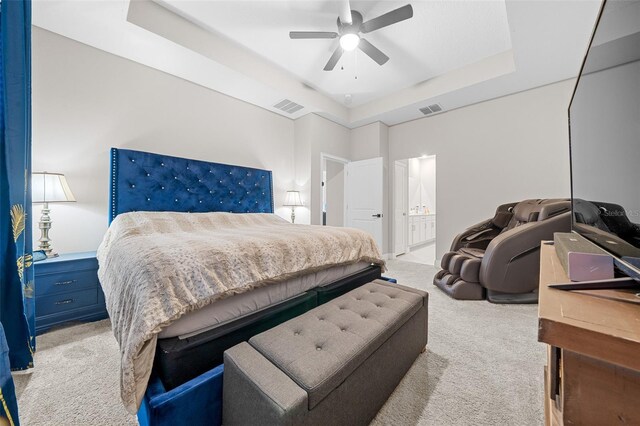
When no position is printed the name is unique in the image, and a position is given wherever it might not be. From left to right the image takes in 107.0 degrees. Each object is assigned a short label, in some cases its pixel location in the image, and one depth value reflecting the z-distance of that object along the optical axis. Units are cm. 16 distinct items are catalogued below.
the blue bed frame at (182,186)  259
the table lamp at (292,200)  417
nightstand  198
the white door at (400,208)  508
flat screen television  61
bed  110
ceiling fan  212
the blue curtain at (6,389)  72
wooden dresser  44
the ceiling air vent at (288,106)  386
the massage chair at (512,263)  249
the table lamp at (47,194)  202
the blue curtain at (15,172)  143
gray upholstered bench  84
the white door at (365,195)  471
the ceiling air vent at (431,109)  409
